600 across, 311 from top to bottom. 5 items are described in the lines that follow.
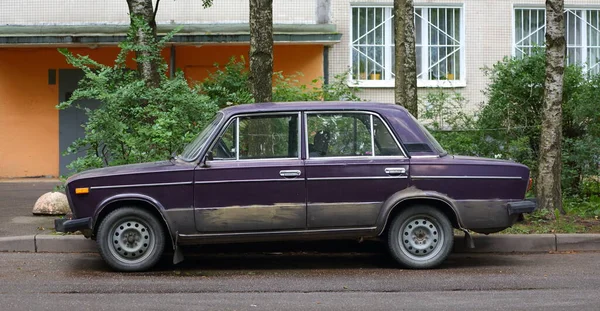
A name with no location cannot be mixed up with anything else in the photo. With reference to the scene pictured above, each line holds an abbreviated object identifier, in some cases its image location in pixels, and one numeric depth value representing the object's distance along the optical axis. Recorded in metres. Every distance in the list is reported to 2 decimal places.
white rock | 12.66
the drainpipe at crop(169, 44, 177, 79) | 18.44
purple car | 9.05
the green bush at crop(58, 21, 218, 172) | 11.52
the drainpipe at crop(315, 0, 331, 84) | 19.06
